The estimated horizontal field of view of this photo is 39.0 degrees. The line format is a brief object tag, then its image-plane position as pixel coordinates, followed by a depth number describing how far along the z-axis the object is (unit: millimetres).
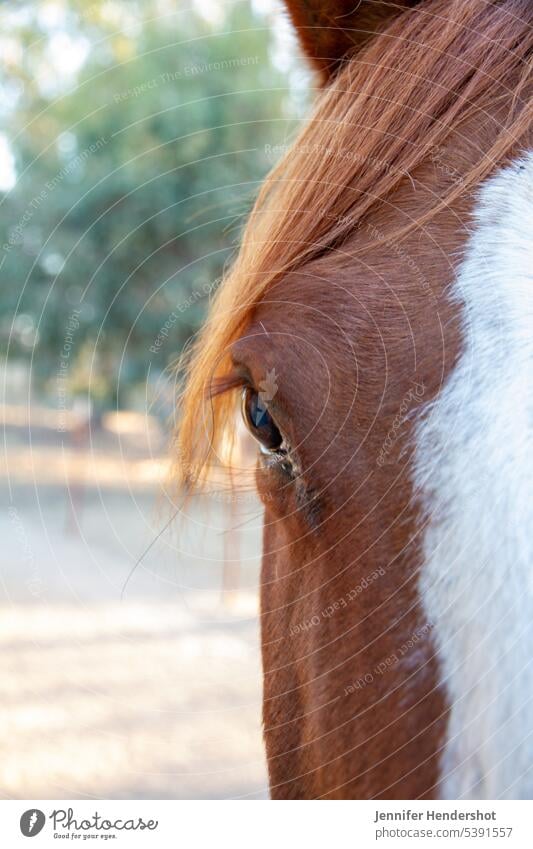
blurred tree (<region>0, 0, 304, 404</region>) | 4172
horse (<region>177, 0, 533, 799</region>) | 503
